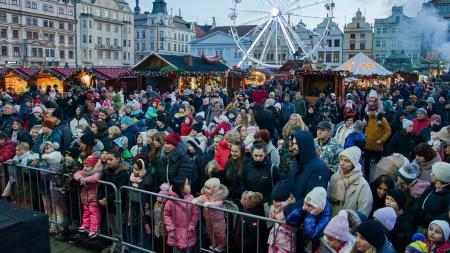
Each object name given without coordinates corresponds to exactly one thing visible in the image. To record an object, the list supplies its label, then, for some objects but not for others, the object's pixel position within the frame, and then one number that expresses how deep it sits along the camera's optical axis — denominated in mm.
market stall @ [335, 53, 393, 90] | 24953
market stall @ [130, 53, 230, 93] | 27094
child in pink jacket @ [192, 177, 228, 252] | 4891
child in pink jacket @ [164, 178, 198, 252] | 5004
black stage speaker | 2869
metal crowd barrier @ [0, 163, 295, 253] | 4785
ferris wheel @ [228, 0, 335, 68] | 31625
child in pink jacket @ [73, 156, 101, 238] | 5656
